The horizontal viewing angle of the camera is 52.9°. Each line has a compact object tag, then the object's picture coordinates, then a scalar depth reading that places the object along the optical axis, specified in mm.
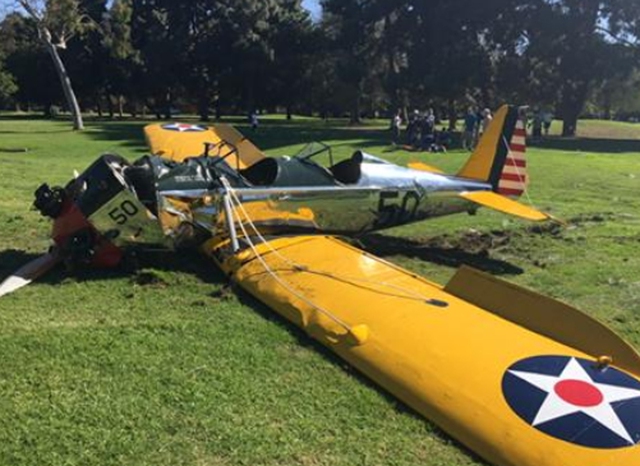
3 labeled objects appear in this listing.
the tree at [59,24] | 34125
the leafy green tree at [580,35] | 39781
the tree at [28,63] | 66875
